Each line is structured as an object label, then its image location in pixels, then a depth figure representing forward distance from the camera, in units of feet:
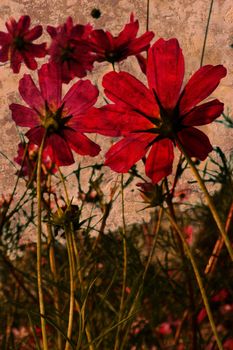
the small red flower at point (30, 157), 2.35
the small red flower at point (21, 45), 2.01
